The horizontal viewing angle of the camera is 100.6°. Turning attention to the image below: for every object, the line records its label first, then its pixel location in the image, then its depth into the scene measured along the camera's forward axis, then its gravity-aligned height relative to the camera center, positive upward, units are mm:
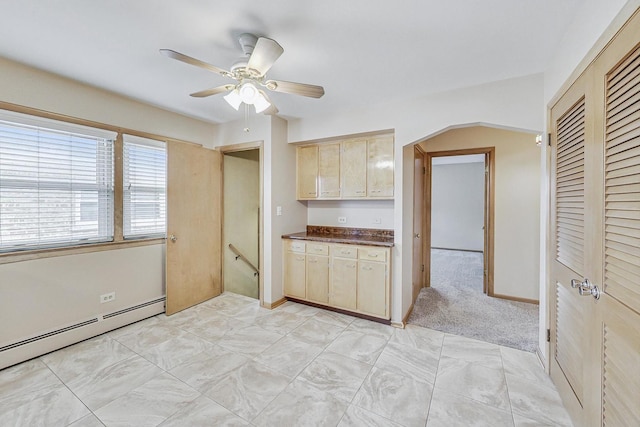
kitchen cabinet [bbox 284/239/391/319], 2969 -795
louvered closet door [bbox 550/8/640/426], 1043 -128
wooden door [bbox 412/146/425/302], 3508 -114
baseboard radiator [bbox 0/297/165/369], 2203 -1188
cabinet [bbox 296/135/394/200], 3186 +530
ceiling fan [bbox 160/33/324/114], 1591 +888
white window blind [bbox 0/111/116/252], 2209 +234
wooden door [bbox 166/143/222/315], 3217 -215
